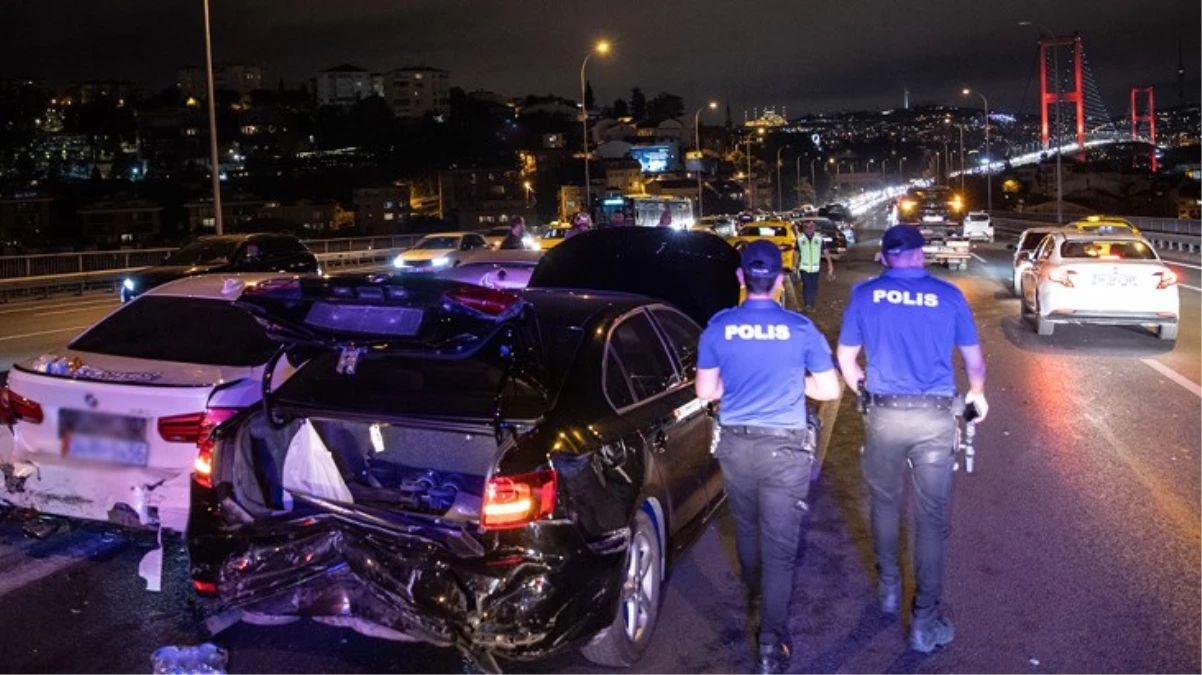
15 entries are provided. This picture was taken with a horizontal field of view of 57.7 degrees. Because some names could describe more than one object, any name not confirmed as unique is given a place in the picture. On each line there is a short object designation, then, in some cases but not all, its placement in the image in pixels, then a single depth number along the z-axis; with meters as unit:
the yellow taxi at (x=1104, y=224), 18.31
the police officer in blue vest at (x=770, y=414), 4.73
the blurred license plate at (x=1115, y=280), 15.01
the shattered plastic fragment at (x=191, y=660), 4.70
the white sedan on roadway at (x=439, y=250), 27.86
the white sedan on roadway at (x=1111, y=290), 14.98
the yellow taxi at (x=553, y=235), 27.73
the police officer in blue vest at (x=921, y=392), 5.02
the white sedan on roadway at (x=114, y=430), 5.97
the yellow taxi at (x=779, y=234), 27.55
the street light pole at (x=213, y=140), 25.99
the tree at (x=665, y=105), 158.50
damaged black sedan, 4.38
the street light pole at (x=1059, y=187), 52.18
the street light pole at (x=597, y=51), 39.91
